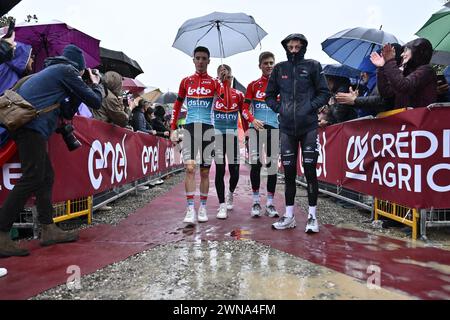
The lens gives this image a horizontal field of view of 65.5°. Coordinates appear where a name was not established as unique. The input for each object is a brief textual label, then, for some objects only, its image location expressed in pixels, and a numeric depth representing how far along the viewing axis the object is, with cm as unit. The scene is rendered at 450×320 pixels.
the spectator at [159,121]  1086
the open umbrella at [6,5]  295
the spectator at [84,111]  514
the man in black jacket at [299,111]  423
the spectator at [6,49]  317
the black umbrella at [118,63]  946
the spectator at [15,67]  411
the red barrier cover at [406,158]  372
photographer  328
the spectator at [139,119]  837
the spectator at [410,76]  391
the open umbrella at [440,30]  492
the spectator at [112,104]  569
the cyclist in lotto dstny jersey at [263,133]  530
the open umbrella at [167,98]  1712
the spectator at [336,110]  630
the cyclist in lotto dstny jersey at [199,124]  480
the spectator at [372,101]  456
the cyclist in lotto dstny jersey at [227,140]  503
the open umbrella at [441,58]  655
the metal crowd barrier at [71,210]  394
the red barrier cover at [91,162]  405
